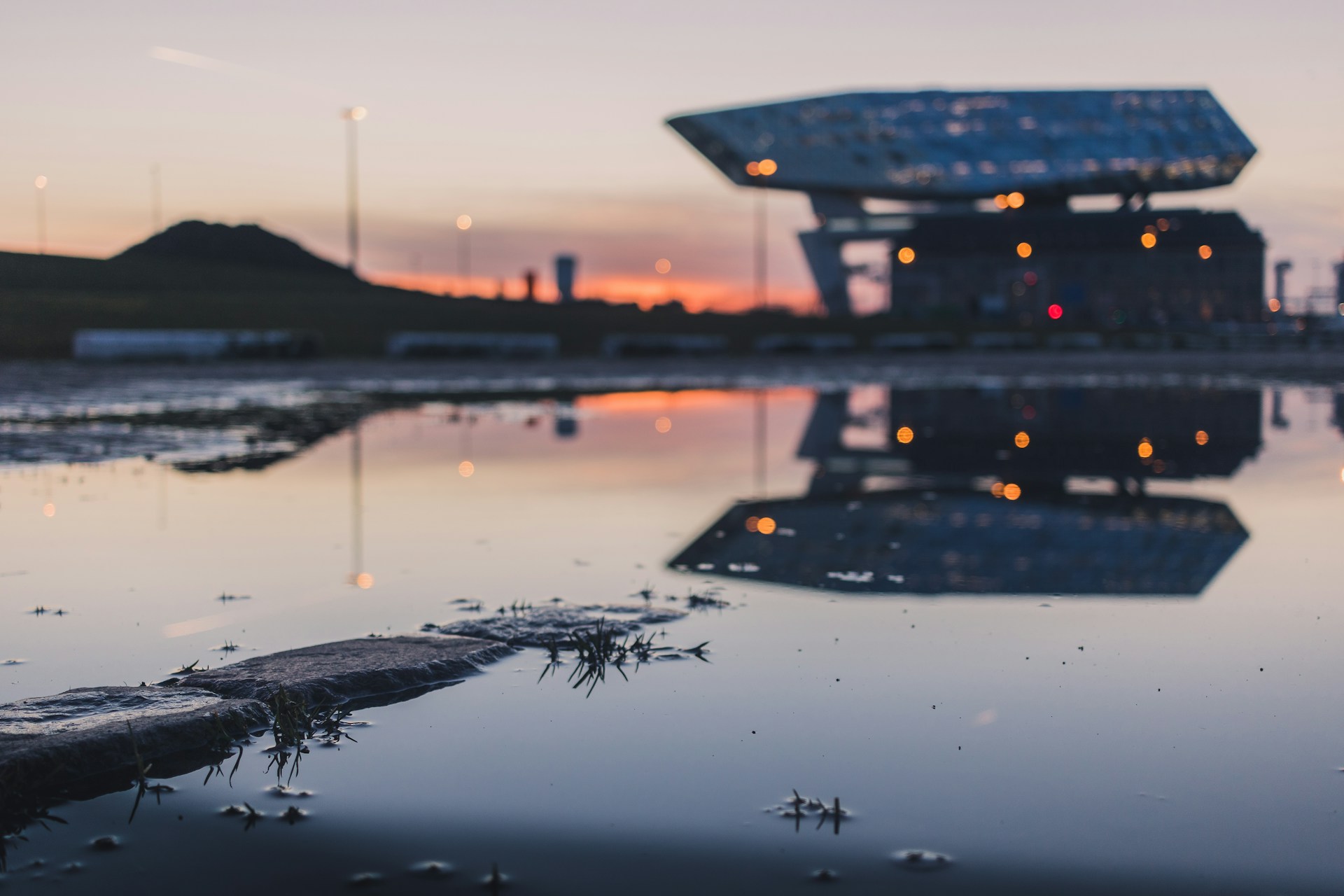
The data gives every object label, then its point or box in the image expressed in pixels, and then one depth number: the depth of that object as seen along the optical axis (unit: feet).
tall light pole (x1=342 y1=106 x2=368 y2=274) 199.93
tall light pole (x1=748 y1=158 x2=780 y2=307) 232.73
